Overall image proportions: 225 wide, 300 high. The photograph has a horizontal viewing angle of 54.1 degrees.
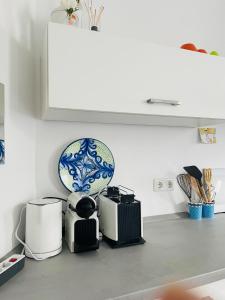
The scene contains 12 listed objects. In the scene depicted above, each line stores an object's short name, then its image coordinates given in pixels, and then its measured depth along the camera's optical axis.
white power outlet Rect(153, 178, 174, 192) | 1.40
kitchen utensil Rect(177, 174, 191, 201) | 1.47
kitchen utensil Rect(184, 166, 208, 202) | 1.45
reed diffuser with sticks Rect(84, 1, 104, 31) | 1.14
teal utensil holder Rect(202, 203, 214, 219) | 1.43
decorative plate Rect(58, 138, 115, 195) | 1.20
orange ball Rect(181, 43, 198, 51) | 1.12
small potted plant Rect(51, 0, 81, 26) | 0.98
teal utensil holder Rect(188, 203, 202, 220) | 1.40
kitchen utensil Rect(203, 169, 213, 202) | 1.46
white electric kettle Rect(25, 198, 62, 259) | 0.89
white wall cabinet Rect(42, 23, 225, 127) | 0.84
